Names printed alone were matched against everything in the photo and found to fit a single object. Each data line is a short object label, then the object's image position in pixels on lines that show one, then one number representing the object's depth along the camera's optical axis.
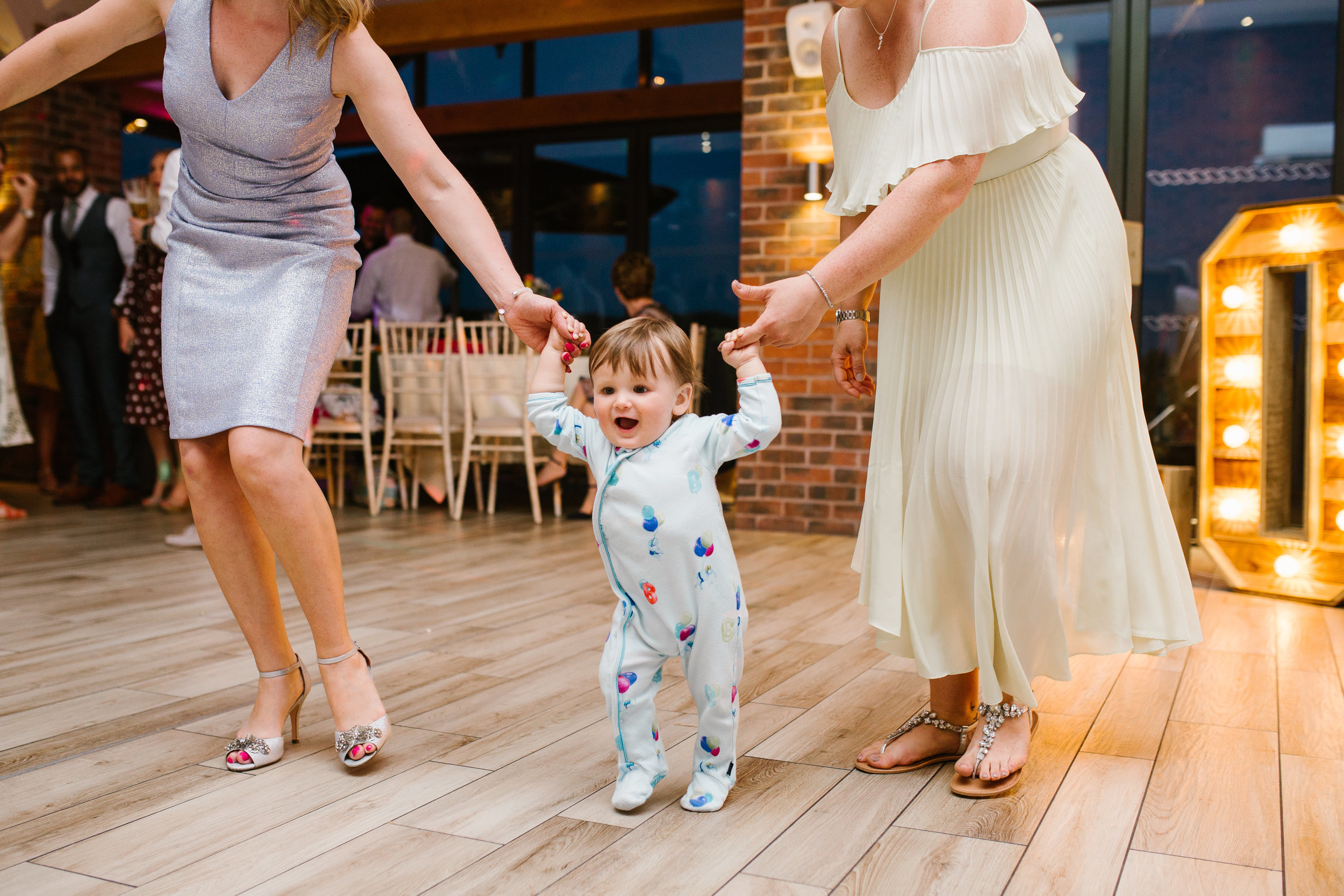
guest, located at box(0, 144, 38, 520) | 4.59
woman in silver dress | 1.56
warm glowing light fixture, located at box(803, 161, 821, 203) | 4.53
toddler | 1.44
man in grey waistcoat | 5.21
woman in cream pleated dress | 1.45
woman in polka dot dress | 4.59
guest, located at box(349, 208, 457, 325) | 6.16
